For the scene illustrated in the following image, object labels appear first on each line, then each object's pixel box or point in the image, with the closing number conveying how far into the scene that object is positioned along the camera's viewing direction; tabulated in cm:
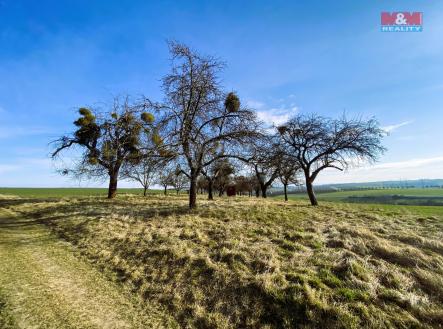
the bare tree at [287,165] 1832
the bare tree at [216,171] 1773
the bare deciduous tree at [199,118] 1252
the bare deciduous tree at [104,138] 1247
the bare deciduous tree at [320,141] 1681
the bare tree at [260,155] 1282
